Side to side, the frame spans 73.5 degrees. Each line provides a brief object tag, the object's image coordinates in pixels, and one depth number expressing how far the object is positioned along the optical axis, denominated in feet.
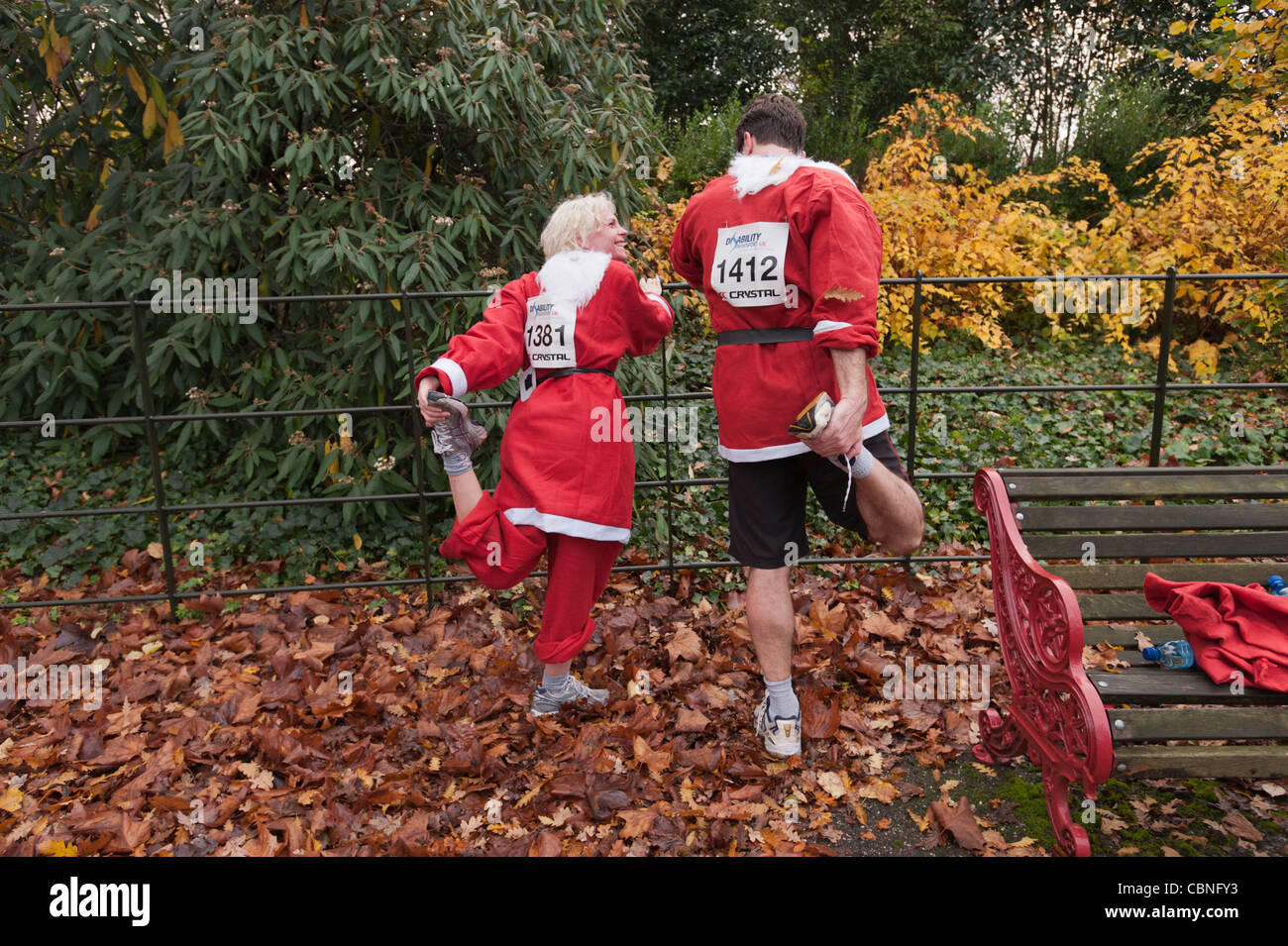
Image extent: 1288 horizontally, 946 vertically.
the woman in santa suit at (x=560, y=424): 9.77
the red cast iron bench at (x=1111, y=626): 7.49
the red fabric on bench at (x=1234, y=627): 7.83
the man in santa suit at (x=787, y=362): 8.26
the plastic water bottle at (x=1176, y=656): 8.24
